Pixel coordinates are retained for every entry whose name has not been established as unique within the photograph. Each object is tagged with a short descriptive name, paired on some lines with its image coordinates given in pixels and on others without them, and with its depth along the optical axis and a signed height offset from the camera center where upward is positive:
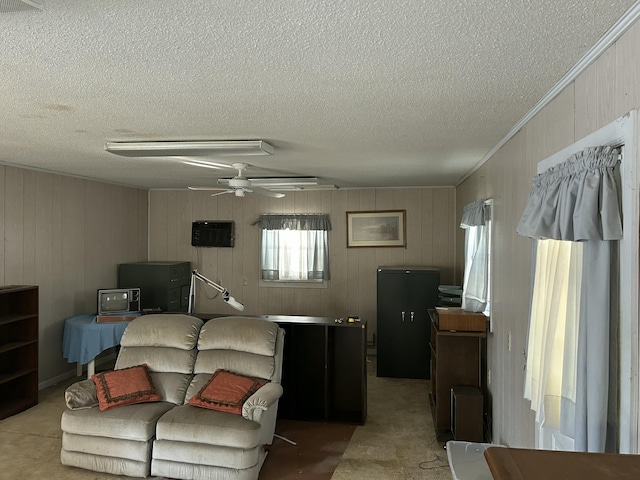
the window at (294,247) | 6.85 -0.11
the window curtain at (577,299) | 1.55 -0.22
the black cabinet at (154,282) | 6.35 -0.61
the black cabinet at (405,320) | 5.76 -0.99
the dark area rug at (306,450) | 3.42 -1.73
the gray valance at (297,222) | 6.83 +0.27
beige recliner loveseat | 3.20 -1.29
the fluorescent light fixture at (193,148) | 3.37 +0.68
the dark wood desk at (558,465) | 0.72 -0.36
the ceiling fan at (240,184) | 4.04 +0.49
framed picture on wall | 6.71 +0.17
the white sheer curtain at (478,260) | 4.15 -0.18
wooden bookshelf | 4.60 -1.08
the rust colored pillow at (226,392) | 3.42 -1.17
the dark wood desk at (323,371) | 4.36 -1.26
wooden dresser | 4.06 -1.13
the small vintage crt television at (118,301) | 5.39 -0.75
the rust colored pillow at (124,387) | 3.51 -1.17
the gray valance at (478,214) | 4.06 +0.25
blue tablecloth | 5.05 -1.11
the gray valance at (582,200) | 1.54 +0.16
